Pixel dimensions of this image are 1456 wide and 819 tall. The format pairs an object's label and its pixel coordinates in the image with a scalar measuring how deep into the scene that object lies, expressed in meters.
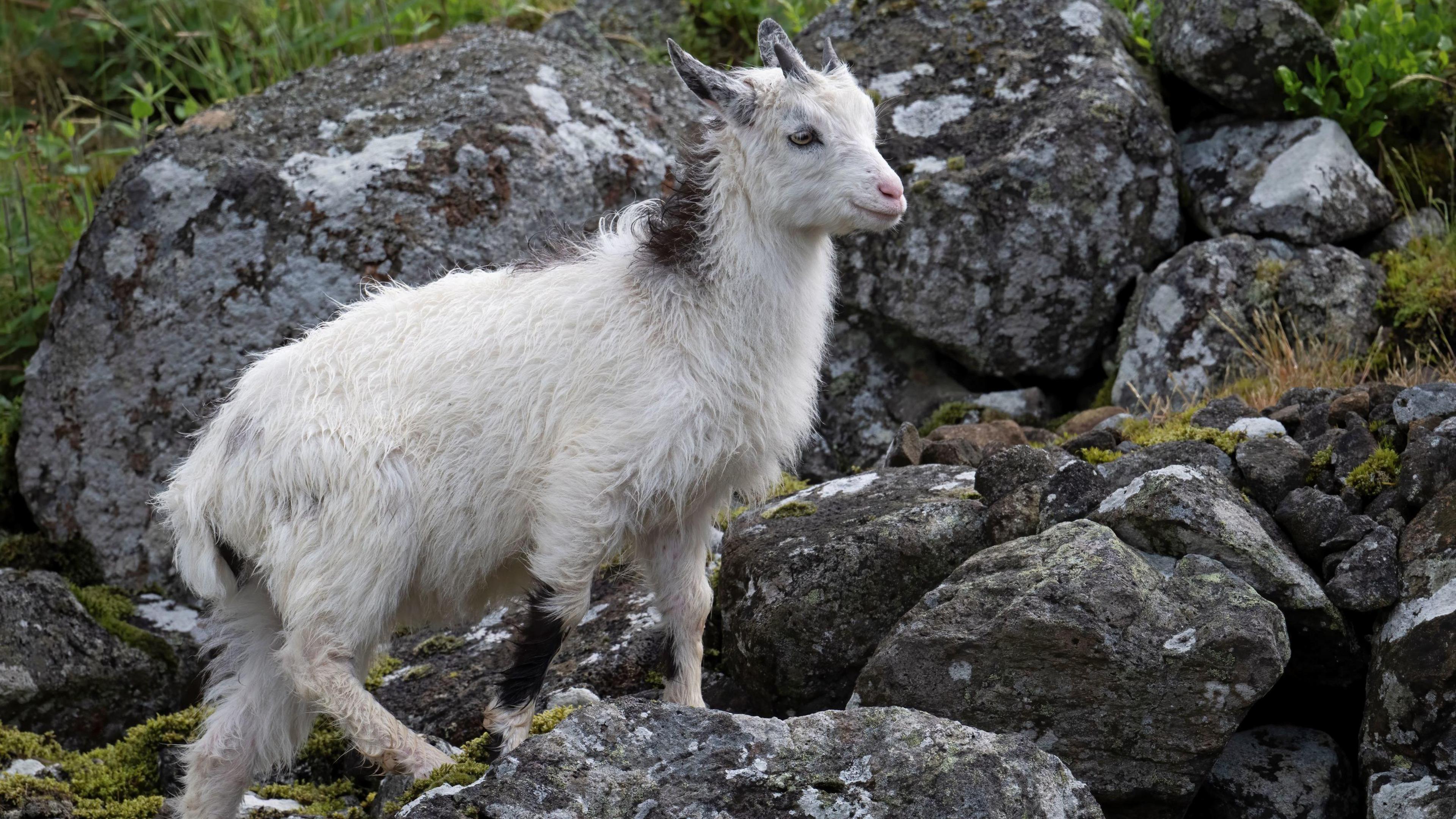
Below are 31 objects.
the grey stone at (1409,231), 18.14
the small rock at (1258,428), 13.72
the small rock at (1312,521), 11.98
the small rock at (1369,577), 11.05
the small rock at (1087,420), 16.73
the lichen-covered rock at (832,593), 12.62
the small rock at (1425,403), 12.90
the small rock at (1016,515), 12.46
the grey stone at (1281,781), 10.77
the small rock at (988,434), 16.48
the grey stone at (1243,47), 18.48
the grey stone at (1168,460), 12.80
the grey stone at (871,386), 19.02
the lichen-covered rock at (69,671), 14.45
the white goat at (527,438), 11.36
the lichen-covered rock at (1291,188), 18.12
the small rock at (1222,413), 14.46
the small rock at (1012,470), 13.08
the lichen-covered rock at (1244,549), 11.20
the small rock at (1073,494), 12.26
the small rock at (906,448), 15.98
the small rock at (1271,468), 12.61
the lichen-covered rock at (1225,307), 17.37
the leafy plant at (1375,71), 18.45
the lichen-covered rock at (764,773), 9.03
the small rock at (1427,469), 11.82
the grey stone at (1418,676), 9.98
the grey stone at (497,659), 13.81
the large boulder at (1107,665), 10.34
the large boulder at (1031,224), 18.45
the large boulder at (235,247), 17.20
